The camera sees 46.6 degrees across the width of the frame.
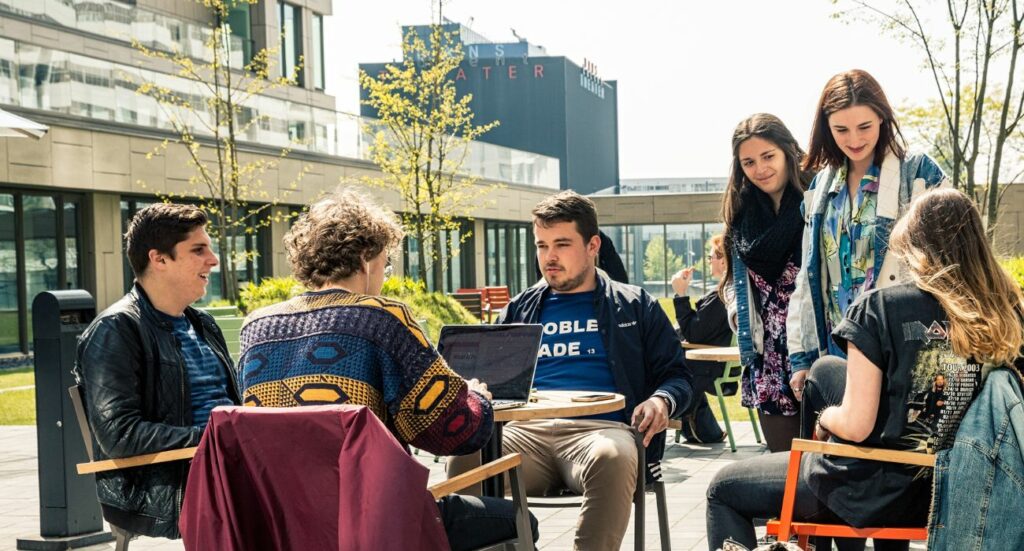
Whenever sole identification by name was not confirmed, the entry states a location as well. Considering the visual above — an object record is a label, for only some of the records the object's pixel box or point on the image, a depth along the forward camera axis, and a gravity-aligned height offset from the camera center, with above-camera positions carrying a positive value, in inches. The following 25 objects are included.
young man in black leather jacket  161.0 -17.6
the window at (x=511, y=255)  1606.8 -22.8
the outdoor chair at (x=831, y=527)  127.0 -29.9
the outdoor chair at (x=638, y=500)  164.7 -36.7
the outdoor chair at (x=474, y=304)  1009.5 -54.7
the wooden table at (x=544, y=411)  148.2 -22.1
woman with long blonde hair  124.3 -12.6
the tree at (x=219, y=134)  839.1 +82.8
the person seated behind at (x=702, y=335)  349.7 -29.8
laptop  161.8 -16.0
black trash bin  235.3 -37.2
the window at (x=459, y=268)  1443.2 -34.5
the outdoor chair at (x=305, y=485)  107.6 -22.5
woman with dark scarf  181.9 -3.0
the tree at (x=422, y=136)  1007.0 +92.2
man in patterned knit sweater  120.6 -11.0
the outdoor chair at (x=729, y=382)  340.8 -45.0
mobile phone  161.6 -22.0
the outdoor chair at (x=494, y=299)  1162.3 -59.4
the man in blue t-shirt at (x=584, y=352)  169.8 -17.6
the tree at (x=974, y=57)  587.8 +87.6
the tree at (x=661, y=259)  1885.0 -37.2
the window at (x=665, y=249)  1860.2 -21.2
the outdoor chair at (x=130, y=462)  157.8 -28.7
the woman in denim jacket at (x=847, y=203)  164.9 +4.2
